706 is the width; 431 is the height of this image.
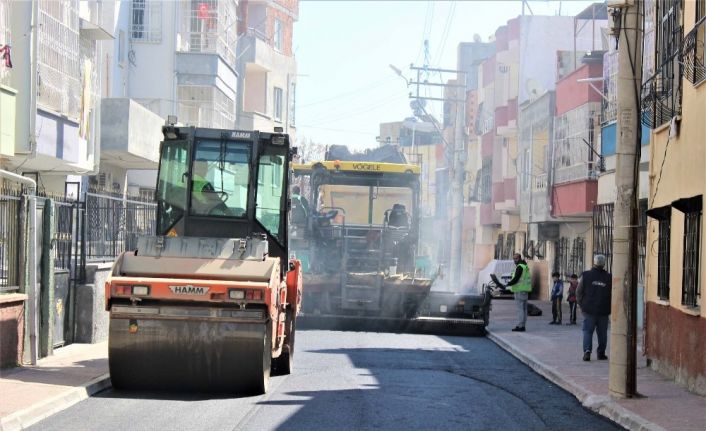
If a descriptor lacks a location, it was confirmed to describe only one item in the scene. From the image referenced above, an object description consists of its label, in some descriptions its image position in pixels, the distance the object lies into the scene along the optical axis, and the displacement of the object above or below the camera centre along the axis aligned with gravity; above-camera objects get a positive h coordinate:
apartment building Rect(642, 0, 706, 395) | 15.00 +0.64
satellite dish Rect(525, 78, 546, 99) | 46.84 +6.06
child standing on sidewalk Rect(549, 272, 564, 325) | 28.80 -1.56
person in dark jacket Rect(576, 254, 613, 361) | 18.67 -1.02
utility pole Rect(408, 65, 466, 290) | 55.30 +3.13
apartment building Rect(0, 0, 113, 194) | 20.86 +2.67
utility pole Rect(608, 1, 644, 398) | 14.02 +0.66
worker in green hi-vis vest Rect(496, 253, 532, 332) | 25.12 -1.12
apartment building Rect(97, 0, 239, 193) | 34.31 +5.01
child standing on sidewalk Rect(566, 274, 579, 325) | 29.56 -1.54
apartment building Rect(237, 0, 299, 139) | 44.59 +6.58
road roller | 12.91 -0.75
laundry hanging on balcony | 19.56 +2.89
